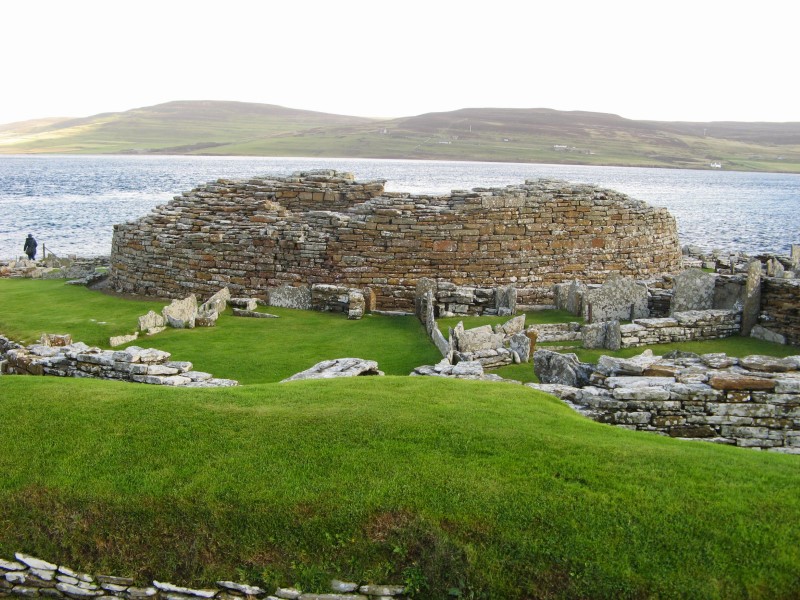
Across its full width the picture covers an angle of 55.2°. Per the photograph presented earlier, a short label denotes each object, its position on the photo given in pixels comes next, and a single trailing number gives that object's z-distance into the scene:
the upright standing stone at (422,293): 18.53
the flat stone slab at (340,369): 12.41
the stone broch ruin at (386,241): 21.34
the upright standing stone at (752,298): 16.22
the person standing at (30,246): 35.00
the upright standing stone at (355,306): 19.25
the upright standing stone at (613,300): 17.69
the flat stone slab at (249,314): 19.19
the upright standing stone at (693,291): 17.53
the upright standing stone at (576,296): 18.92
